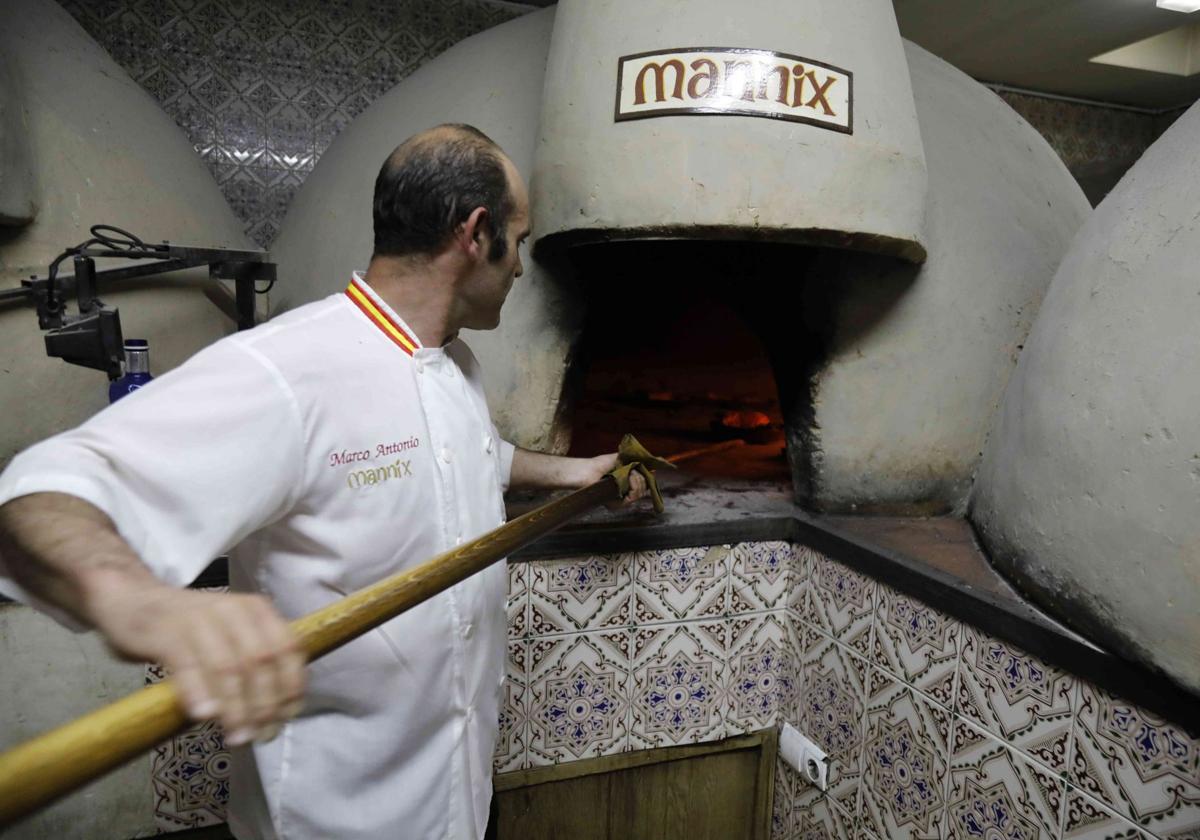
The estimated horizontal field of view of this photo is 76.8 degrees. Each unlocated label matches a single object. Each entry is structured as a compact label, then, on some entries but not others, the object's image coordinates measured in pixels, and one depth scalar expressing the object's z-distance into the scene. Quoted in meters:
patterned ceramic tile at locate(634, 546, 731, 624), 1.89
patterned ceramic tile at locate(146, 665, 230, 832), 1.62
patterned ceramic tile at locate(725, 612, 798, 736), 2.06
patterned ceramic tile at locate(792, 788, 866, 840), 1.85
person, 0.76
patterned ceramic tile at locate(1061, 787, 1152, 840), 1.20
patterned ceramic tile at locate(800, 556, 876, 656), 1.76
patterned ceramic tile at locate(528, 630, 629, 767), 1.86
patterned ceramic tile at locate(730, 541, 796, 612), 2.01
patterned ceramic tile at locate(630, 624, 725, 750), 1.95
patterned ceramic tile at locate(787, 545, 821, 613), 1.98
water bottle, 1.75
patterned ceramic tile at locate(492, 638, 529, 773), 1.81
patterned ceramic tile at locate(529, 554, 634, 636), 1.80
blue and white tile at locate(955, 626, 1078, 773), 1.30
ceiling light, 3.37
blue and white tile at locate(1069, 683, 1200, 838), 1.11
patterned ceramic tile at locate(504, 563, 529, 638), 1.77
